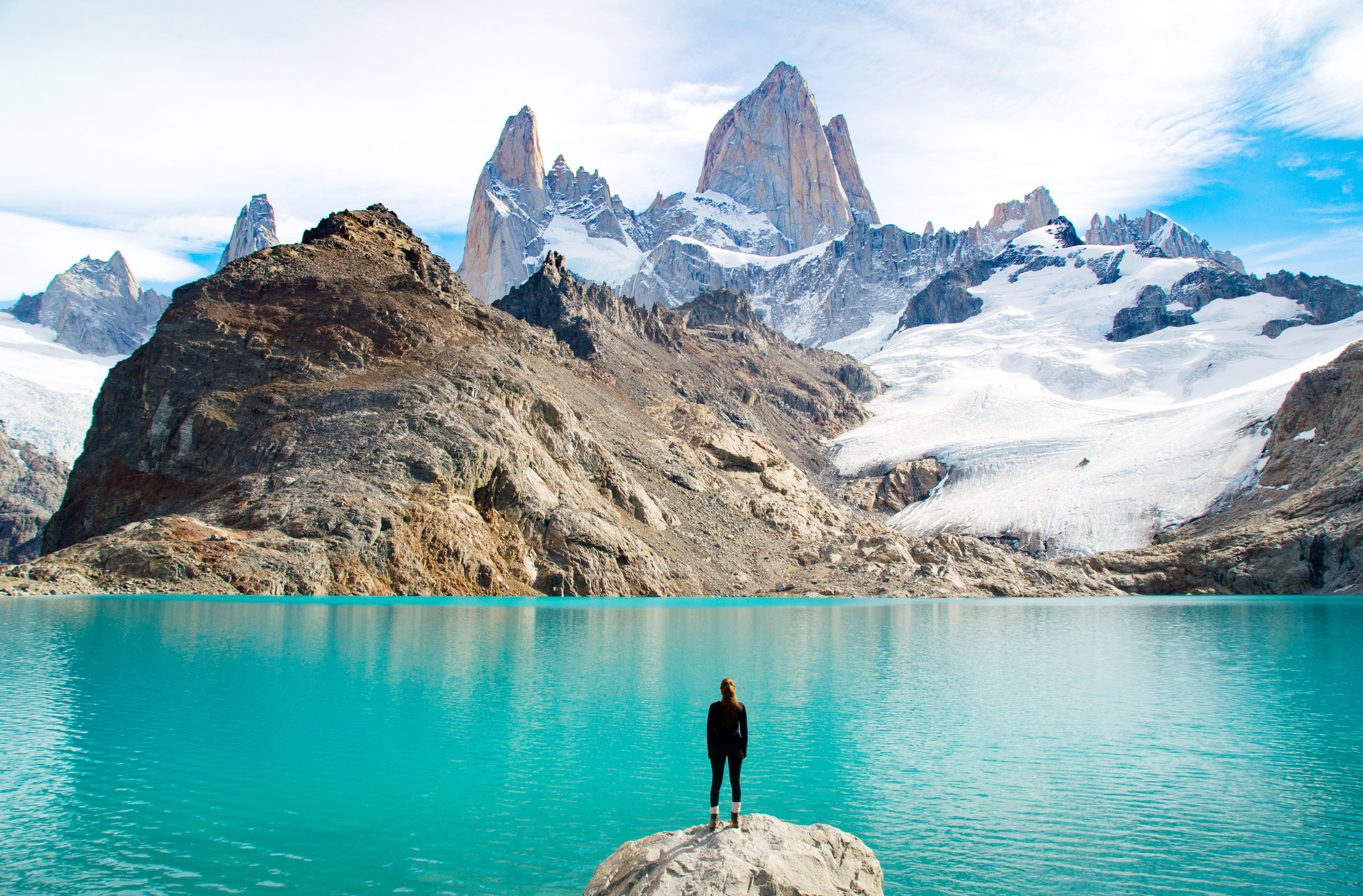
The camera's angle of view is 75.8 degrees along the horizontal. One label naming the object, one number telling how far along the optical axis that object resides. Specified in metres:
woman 11.27
